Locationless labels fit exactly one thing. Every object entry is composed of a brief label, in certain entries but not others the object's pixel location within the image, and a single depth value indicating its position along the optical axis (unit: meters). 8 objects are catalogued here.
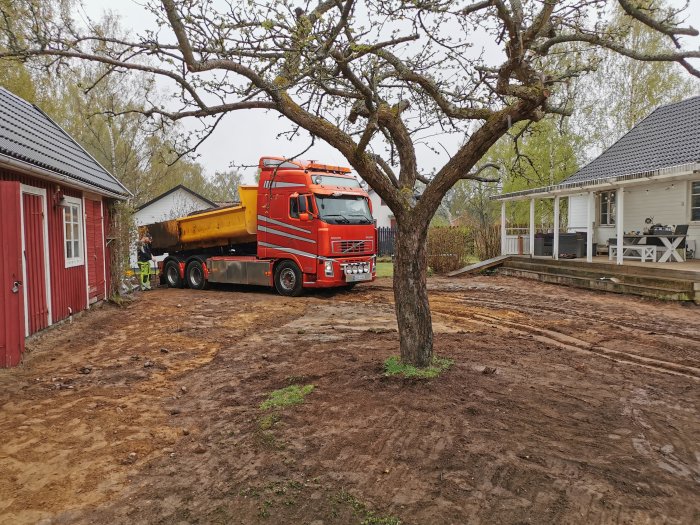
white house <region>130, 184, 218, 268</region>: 29.11
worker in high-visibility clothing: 16.34
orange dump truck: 12.55
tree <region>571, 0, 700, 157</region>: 24.77
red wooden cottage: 6.21
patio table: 13.54
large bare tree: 4.19
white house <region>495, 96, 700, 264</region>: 13.26
